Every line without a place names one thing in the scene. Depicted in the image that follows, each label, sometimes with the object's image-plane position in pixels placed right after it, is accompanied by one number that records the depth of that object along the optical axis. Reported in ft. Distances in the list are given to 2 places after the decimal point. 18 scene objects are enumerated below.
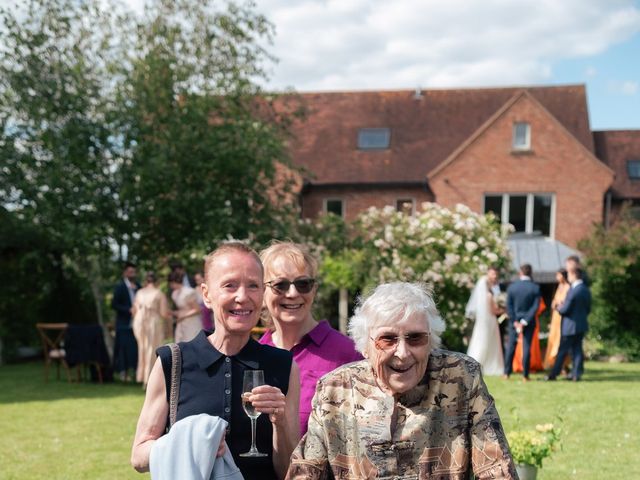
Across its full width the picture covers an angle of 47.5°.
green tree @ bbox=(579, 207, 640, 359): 65.77
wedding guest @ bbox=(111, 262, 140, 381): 45.01
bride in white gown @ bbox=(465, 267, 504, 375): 49.16
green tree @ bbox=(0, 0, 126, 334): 49.06
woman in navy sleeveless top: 9.60
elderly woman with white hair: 9.08
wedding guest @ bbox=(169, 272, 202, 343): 40.60
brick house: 88.02
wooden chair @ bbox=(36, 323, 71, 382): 45.98
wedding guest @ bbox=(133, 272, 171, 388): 42.14
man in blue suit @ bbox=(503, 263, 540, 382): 44.75
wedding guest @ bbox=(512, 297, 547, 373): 49.06
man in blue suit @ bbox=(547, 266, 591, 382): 43.09
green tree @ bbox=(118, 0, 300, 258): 50.52
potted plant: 18.25
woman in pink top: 12.34
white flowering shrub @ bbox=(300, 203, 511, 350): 55.77
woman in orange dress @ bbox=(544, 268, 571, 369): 45.21
